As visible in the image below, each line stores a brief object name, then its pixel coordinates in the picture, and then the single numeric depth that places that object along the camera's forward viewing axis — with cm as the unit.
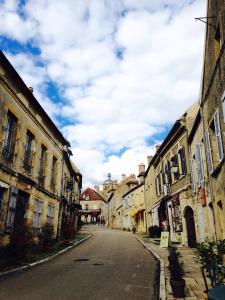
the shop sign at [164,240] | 1589
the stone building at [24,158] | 1159
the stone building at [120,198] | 4809
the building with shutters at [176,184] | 1592
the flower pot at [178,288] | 620
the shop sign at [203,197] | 1212
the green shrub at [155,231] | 2252
